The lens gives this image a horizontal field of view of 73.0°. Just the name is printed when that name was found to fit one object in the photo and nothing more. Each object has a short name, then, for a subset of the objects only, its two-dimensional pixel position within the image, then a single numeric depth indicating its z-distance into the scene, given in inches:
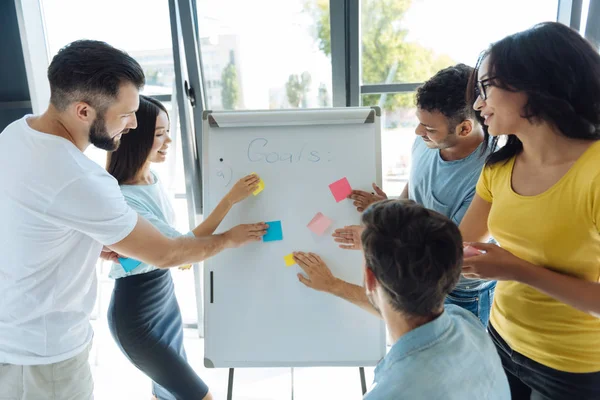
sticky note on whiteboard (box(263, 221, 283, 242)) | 63.6
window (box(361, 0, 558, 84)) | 83.0
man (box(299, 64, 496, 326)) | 55.7
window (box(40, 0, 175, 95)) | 93.2
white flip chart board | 63.5
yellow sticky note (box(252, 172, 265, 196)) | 63.2
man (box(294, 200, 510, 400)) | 29.3
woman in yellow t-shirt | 37.1
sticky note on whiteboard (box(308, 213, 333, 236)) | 63.4
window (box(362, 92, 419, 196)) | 91.6
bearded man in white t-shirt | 42.3
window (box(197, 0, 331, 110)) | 88.9
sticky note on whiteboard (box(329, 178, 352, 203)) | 63.4
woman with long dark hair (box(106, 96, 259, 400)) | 62.6
